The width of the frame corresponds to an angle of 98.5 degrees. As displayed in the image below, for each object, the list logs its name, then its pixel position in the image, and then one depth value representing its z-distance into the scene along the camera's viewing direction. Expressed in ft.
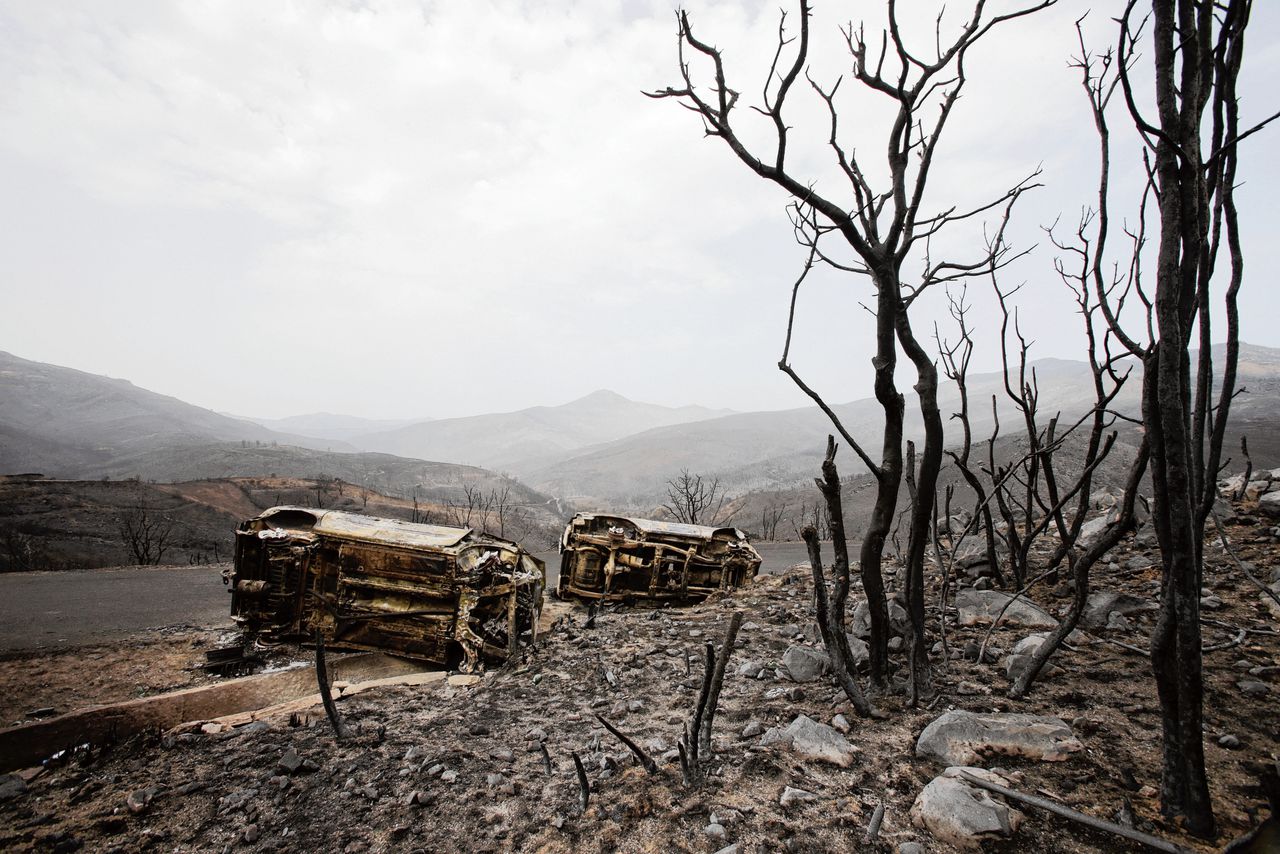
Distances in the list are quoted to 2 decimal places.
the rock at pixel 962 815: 7.90
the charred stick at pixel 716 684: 10.29
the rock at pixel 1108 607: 16.15
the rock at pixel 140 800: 10.37
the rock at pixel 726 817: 9.11
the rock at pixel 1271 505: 21.27
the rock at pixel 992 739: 9.80
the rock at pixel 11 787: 10.90
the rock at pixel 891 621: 16.21
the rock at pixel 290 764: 11.67
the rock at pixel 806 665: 15.30
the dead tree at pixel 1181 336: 7.46
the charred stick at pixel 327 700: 12.39
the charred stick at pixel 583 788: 9.57
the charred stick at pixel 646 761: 10.14
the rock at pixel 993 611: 16.90
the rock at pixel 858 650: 14.74
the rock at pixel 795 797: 9.44
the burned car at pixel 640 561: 29.30
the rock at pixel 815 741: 10.52
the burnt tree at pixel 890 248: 10.87
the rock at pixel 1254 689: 10.93
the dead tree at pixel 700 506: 57.87
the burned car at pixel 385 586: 19.45
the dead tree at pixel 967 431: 20.98
